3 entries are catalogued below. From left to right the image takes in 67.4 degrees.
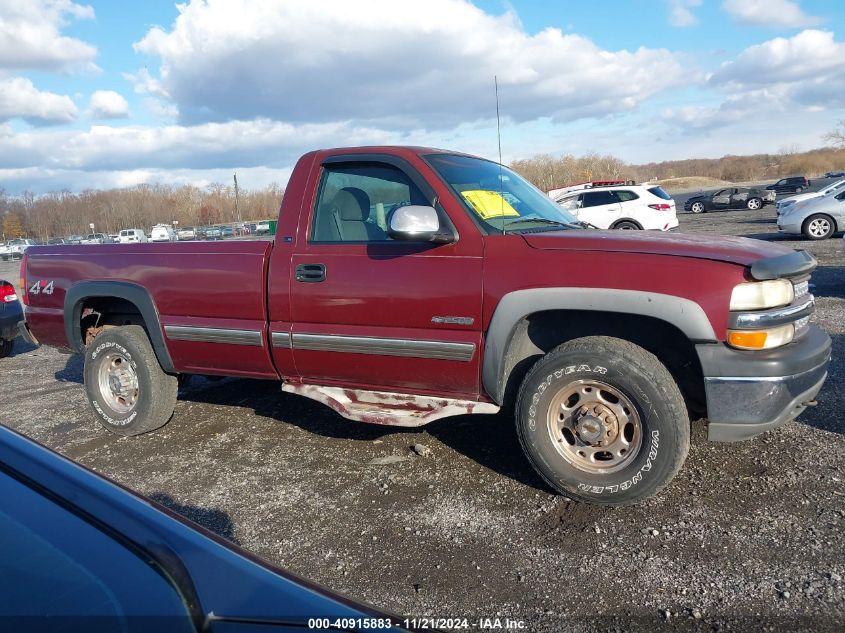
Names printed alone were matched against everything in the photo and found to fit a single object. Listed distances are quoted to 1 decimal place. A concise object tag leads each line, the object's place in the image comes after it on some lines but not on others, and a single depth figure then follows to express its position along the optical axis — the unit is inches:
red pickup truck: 122.6
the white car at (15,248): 2095.2
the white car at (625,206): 694.2
